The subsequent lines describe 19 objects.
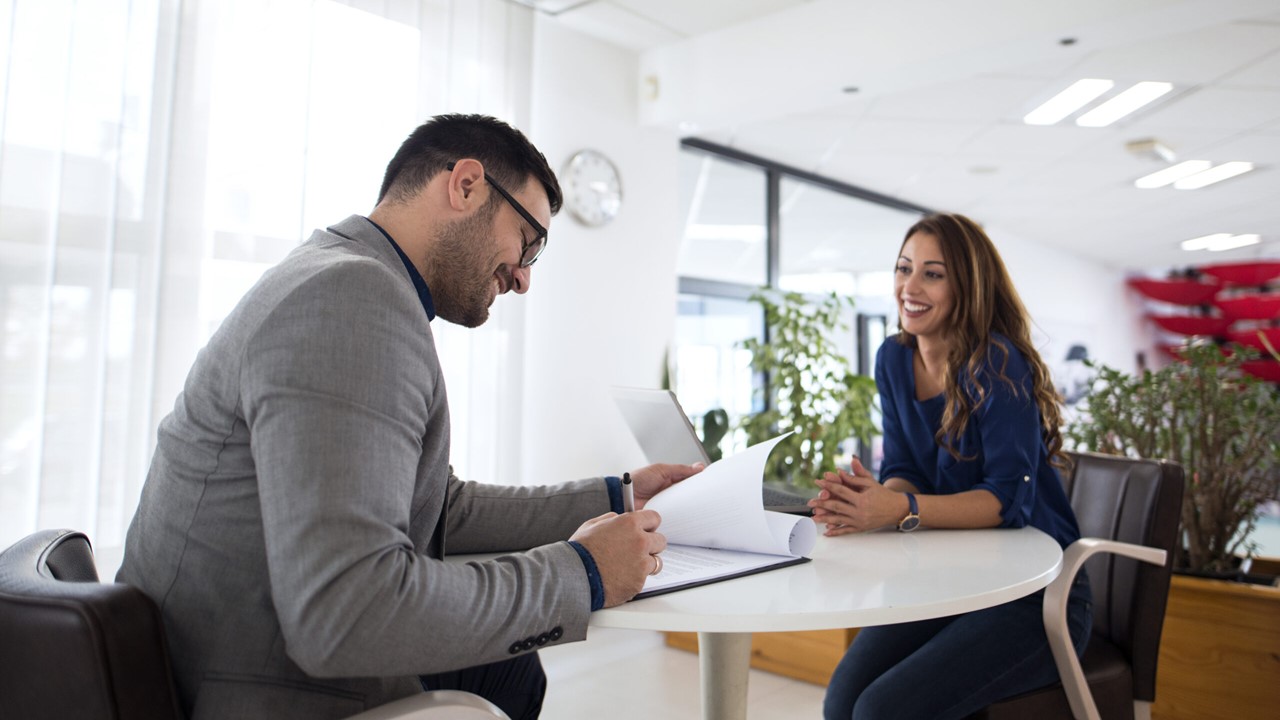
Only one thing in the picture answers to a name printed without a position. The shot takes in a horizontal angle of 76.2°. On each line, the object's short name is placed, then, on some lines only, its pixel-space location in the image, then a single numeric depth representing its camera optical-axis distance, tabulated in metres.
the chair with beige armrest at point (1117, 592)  1.49
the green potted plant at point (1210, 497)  2.41
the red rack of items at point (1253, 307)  10.05
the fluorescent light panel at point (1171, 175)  5.84
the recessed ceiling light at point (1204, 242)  8.66
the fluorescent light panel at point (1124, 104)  4.35
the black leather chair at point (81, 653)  0.74
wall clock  3.92
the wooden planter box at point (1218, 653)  2.37
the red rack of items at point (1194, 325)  10.92
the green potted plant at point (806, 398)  4.37
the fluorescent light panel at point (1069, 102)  4.33
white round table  0.97
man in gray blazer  0.80
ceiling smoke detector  5.28
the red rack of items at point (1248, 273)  10.05
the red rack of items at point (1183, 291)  10.81
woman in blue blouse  1.48
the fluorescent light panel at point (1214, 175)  5.91
